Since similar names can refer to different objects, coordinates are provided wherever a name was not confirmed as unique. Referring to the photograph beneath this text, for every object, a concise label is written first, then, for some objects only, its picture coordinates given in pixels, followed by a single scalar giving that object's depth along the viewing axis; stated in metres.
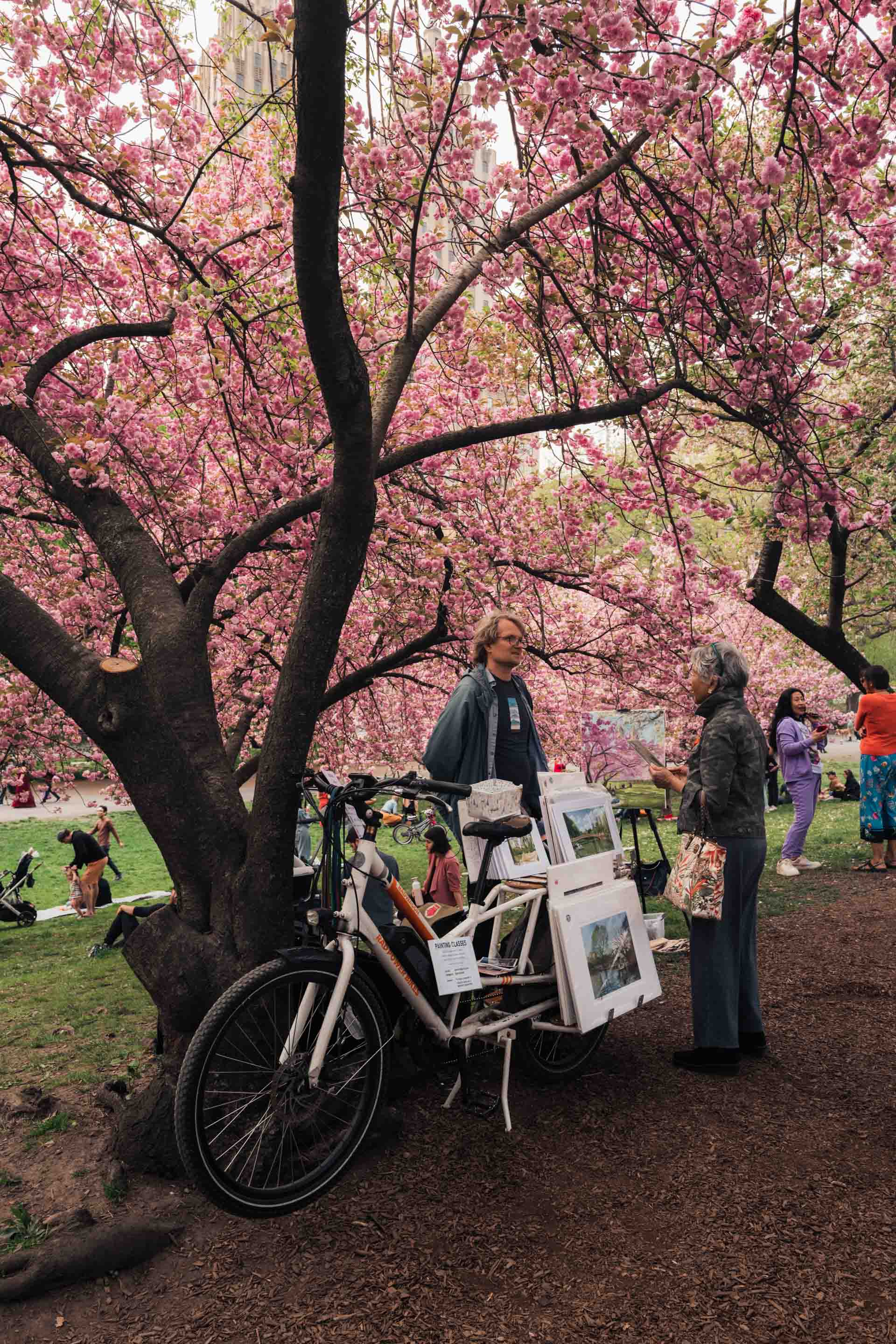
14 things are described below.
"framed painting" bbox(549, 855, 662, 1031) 3.42
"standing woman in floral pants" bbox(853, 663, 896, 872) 8.69
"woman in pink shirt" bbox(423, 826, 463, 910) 8.16
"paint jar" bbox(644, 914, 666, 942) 6.16
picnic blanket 15.02
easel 4.18
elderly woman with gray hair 3.95
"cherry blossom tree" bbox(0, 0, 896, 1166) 3.62
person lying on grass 9.64
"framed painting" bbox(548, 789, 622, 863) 3.71
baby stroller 13.95
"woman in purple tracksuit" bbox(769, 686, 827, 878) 8.99
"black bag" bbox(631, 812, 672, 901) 7.19
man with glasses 4.30
